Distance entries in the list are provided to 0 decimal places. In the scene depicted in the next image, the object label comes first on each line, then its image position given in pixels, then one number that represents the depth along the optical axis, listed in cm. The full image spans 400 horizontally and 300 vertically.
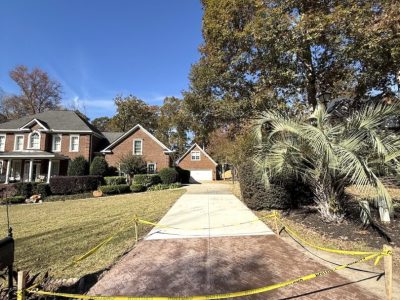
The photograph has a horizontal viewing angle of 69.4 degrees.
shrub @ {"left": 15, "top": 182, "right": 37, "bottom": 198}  2195
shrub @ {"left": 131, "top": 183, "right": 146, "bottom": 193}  2395
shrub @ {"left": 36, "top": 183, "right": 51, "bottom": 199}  2227
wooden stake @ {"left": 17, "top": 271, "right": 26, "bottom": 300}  326
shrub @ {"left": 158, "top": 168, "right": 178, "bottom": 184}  2756
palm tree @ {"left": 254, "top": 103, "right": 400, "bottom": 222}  684
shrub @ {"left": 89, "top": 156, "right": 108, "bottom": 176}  2730
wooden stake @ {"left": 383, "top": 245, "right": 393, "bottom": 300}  376
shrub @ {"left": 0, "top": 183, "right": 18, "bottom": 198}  2089
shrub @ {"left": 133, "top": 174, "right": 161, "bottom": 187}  2578
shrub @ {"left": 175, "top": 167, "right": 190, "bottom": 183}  3429
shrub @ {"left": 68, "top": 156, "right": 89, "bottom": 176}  2722
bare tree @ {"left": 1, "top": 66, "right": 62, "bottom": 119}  4953
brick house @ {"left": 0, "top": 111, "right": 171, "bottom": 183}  2927
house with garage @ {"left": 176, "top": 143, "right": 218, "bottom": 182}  4188
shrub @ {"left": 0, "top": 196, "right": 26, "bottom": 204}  2070
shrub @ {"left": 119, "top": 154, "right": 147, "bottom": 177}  2681
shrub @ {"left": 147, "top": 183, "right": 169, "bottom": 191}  2512
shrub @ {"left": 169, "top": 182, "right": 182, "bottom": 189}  2586
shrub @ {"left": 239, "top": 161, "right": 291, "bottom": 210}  1136
